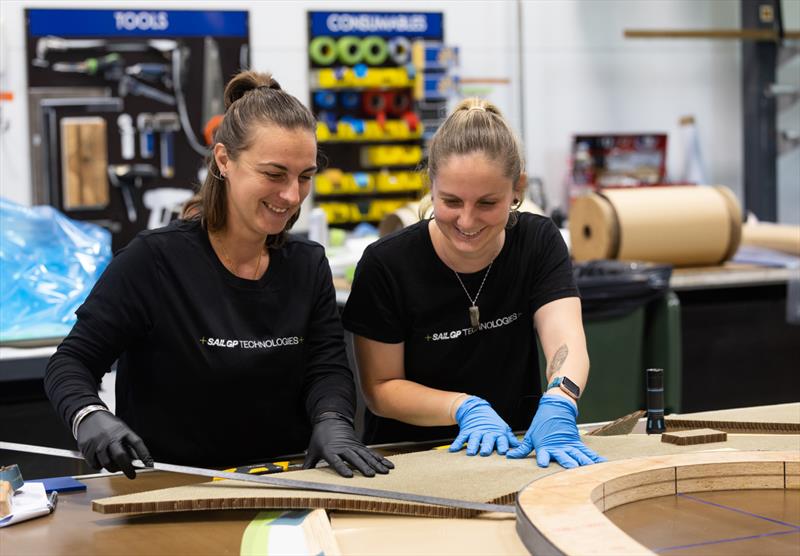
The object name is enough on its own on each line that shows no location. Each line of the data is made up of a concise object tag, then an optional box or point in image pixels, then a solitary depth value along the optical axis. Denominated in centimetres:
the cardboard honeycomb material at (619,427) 206
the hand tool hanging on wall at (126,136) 576
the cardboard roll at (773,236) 486
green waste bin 375
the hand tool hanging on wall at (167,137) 583
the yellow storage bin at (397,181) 619
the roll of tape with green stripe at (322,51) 603
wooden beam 686
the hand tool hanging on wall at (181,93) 585
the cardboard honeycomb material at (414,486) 155
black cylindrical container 205
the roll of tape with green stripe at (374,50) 611
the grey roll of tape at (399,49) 617
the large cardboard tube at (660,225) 446
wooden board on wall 563
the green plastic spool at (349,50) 608
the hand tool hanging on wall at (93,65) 562
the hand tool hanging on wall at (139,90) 575
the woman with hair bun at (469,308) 193
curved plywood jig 133
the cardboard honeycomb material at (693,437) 186
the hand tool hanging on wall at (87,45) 556
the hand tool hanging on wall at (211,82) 591
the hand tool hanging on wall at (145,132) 580
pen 162
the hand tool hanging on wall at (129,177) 574
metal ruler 155
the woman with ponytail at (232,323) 187
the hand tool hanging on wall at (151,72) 576
